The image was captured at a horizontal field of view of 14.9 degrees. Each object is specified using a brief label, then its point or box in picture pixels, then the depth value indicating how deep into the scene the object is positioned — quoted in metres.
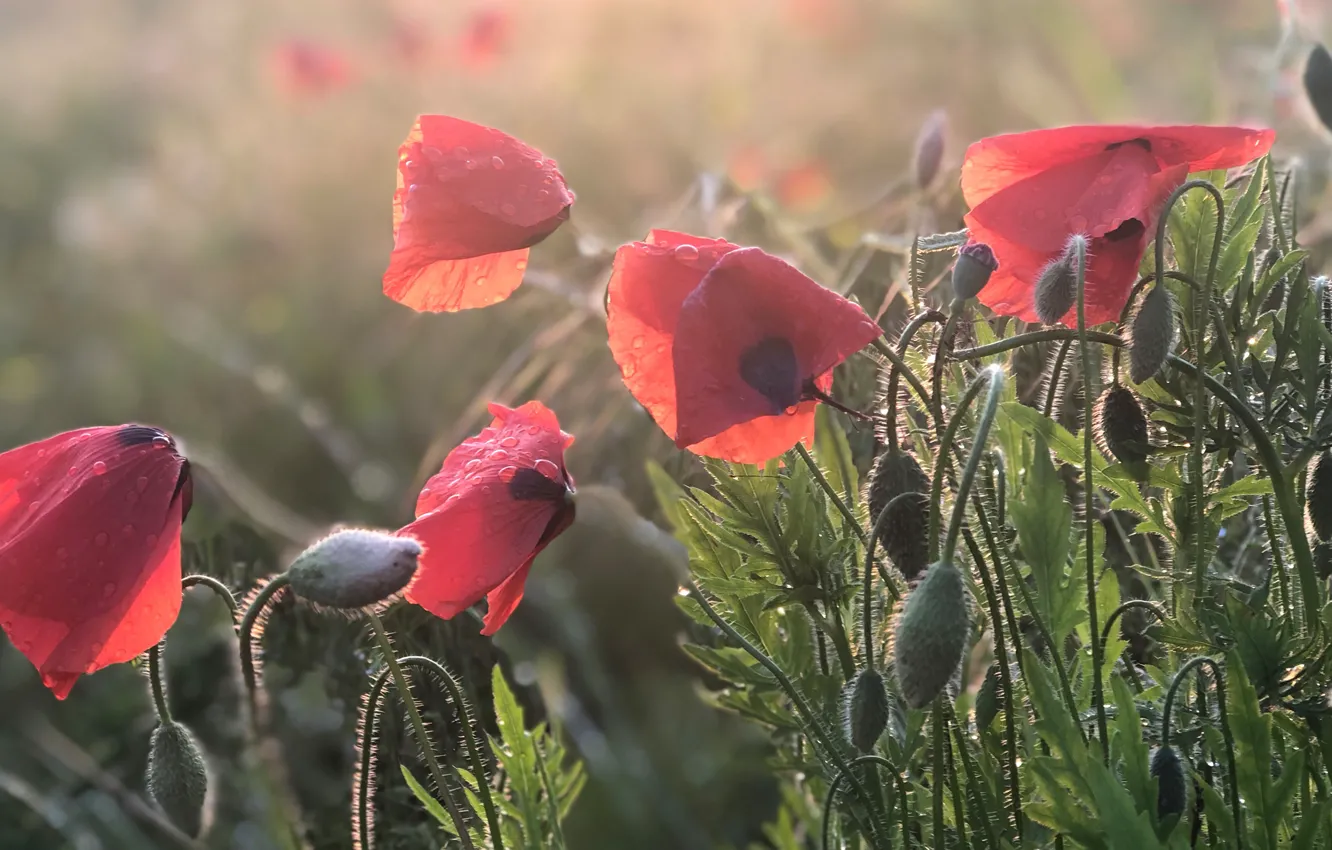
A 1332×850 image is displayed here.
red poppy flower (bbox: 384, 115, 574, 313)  0.79
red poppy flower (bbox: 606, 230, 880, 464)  0.76
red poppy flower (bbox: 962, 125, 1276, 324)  0.77
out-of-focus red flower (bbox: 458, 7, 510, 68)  2.12
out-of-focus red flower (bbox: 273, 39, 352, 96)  2.34
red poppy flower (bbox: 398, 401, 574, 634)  0.77
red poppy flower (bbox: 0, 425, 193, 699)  0.77
